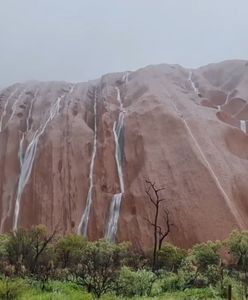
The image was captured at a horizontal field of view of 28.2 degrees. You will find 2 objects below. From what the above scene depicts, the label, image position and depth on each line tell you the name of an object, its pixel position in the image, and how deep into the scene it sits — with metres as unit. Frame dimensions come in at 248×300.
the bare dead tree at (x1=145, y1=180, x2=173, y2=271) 39.78
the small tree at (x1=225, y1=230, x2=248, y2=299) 28.53
